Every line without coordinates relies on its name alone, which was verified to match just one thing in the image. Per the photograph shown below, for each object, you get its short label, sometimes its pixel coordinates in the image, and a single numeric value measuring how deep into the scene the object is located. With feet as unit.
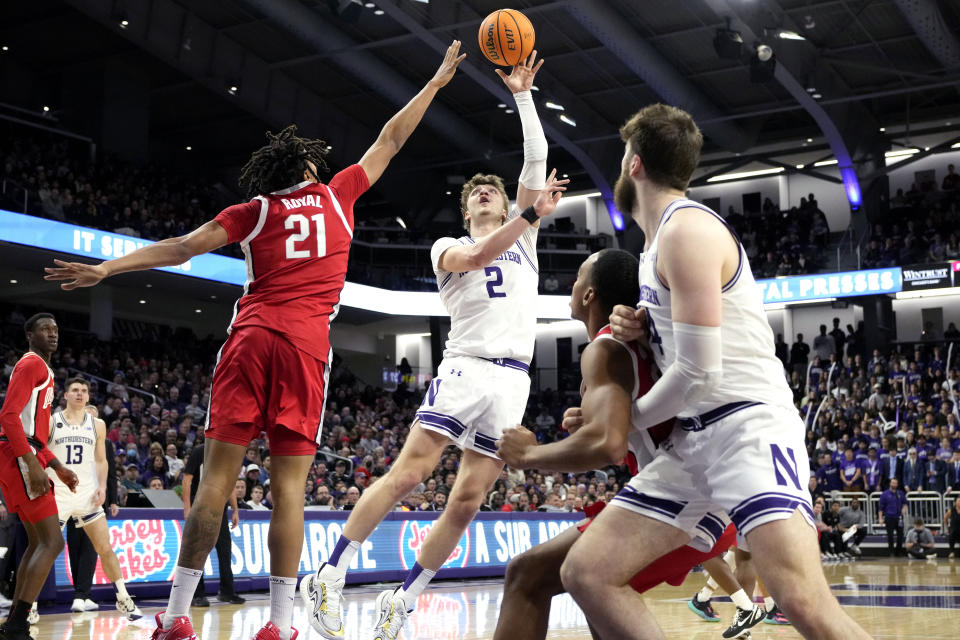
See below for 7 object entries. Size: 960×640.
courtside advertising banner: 35.04
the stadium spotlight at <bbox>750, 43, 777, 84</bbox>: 78.28
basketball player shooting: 17.37
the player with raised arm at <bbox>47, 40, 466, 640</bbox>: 14.34
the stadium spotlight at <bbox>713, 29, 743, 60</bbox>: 77.66
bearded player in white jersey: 10.29
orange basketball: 20.21
